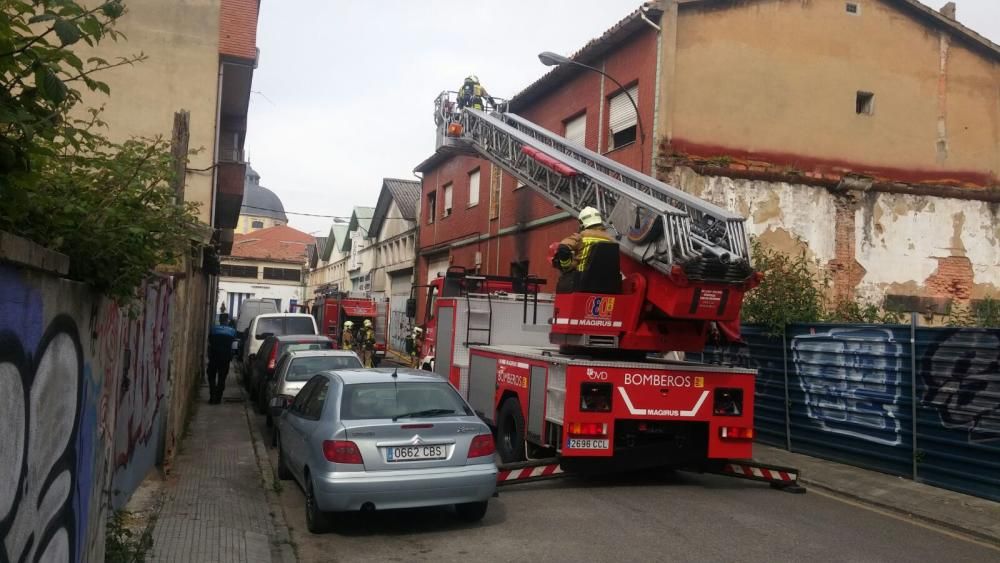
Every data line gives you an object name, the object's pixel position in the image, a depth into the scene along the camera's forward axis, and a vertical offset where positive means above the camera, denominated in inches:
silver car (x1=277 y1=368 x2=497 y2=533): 280.1 -41.1
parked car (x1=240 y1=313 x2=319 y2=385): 818.8 -1.4
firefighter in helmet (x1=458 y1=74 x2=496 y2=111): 874.8 +248.9
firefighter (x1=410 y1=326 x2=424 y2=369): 695.4 -12.4
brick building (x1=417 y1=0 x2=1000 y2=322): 685.9 +188.6
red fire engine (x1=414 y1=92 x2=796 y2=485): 359.9 -11.2
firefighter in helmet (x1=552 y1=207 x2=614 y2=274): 389.6 +42.1
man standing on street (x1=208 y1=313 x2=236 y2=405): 668.1 -28.1
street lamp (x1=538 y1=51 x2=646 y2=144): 654.5 +217.8
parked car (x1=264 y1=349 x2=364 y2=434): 519.2 -25.4
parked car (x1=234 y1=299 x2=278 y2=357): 1429.6 +26.5
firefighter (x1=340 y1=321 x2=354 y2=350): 1050.7 -14.6
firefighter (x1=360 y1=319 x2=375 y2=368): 963.3 -21.2
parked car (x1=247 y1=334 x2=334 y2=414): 628.1 -19.6
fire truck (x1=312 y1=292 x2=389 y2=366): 1235.2 +20.1
